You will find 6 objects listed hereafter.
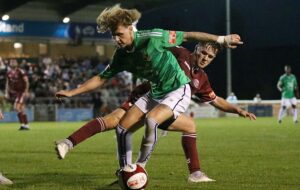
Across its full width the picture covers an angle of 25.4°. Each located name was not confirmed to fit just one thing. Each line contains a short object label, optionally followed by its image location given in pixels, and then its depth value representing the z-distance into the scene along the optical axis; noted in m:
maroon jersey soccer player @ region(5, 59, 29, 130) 24.84
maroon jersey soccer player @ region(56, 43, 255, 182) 7.86
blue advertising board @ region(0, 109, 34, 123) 36.54
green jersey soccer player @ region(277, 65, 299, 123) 31.12
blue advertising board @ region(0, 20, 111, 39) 44.62
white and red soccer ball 6.83
